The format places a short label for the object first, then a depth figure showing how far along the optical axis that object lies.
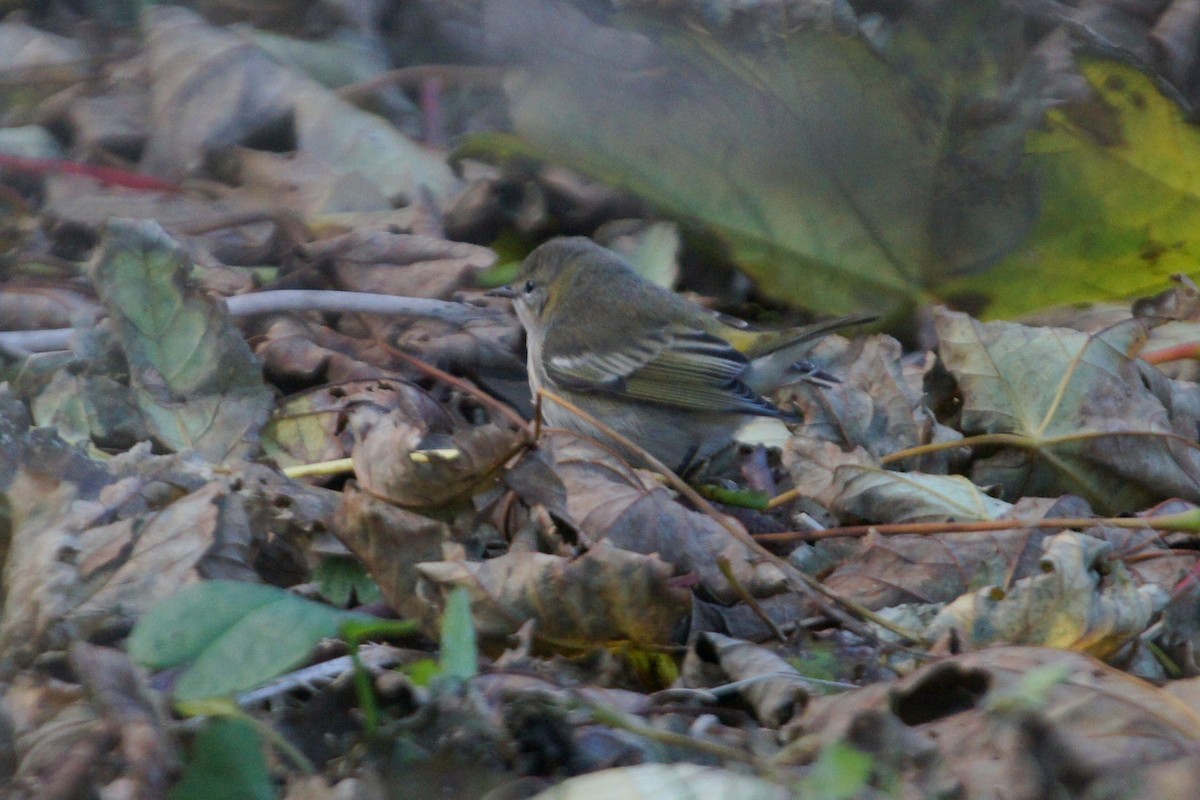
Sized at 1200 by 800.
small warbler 8.36
